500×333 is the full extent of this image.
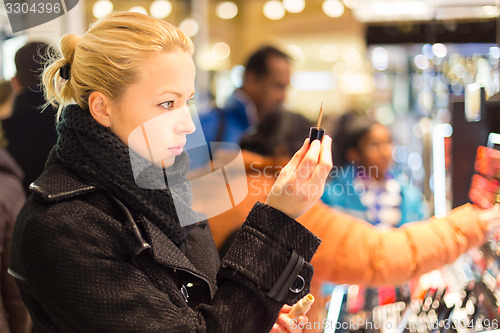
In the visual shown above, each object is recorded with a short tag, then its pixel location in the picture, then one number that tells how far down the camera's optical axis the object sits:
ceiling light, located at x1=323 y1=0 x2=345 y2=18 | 7.05
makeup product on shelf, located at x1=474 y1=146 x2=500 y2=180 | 1.25
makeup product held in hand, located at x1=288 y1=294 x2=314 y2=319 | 1.04
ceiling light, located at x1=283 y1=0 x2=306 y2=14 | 7.08
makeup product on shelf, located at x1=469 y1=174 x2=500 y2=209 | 1.23
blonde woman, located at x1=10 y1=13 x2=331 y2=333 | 0.89
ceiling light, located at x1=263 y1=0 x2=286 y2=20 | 7.08
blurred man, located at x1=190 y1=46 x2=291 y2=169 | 2.45
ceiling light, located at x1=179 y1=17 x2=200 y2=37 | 5.09
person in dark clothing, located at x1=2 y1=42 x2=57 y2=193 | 1.35
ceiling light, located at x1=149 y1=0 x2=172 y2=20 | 4.57
